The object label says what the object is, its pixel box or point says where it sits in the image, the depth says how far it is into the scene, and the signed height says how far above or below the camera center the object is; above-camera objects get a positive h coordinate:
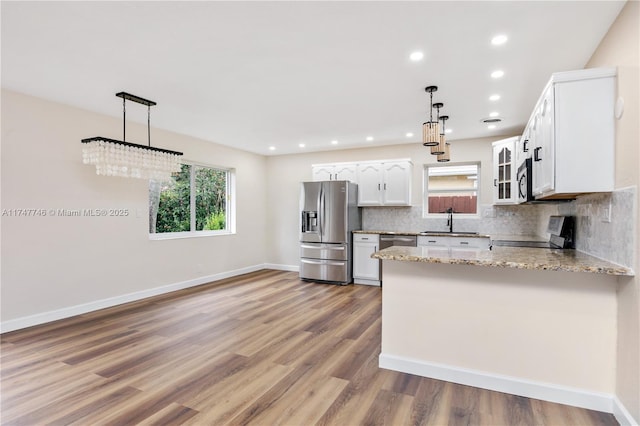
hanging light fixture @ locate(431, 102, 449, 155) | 3.40 +0.65
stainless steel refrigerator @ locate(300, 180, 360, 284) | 5.82 -0.30
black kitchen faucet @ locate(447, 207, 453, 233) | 5.75 -0.13
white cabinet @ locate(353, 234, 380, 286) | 5.70 -0.82
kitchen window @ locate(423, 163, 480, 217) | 5.73 +0.42
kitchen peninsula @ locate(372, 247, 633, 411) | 2.12 -0.75
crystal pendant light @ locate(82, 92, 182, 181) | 3.54 +0.59
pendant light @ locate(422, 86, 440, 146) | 3.01 +0.71
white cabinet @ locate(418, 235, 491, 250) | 5.00 -0.44
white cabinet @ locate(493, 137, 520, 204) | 4.39 +0.58
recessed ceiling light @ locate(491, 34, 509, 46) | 2.41 +1.26
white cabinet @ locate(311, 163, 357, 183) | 6.20 +0.75
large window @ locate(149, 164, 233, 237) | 5.13 +0.13
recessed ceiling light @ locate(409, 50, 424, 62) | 2.66 +1.25
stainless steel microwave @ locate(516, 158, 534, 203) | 3.02 +0.32
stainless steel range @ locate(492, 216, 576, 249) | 3.04 -0.19
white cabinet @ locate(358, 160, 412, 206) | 5.83 +0.51
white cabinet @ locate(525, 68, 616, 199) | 2.07 +0.52
